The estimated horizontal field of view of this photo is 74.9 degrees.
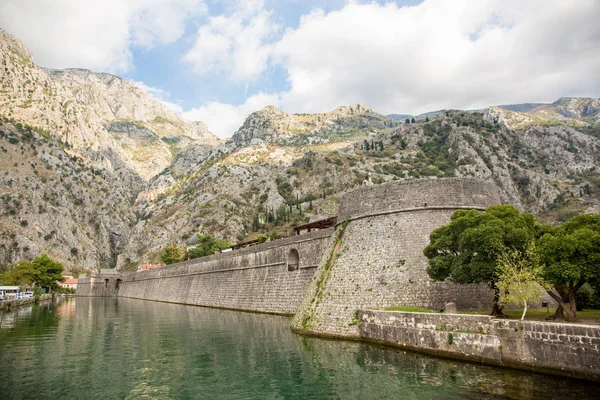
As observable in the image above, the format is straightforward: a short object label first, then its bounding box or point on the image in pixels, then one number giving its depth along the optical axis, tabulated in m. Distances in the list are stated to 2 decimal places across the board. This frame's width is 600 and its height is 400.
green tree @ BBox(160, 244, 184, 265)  98.12
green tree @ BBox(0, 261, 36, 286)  82.88
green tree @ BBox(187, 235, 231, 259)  85.81
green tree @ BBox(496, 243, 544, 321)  15.09
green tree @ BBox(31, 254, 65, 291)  87.94
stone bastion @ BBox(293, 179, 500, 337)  20.67
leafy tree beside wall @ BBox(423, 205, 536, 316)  17.09
